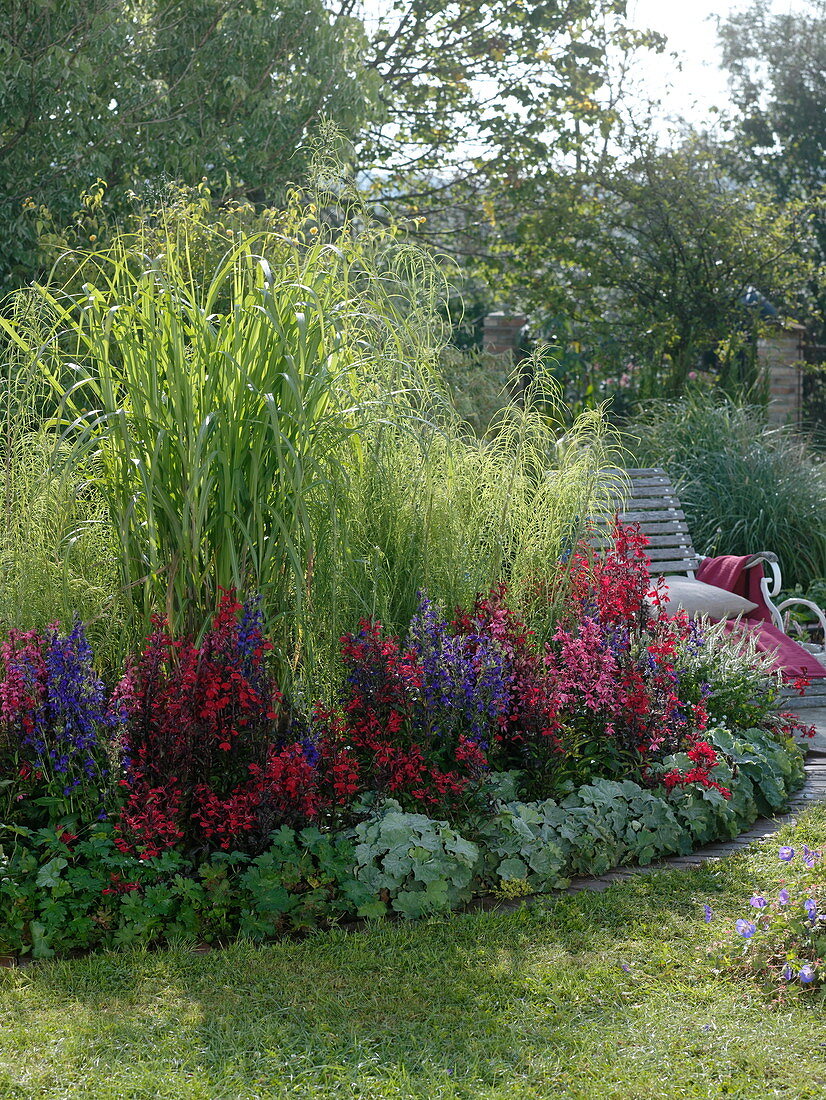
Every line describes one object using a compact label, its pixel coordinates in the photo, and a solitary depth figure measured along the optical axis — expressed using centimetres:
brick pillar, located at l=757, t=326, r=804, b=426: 1283
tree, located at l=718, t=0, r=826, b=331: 1706
